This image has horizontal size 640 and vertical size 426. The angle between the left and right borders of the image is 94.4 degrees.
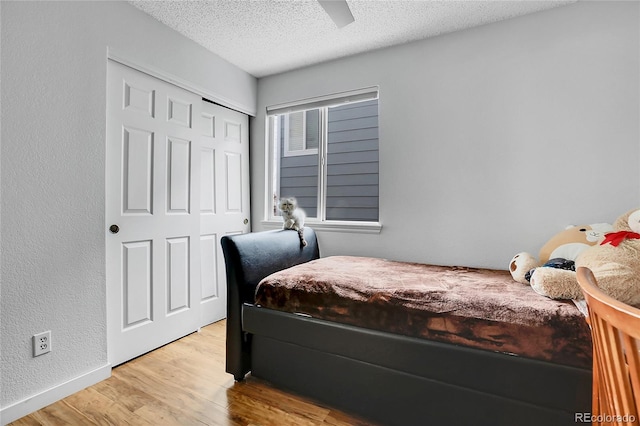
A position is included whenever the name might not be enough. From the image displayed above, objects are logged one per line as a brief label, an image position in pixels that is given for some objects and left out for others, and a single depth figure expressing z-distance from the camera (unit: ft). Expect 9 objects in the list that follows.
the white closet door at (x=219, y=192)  8.86
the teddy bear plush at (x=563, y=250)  5.19
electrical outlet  5.12
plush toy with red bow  3.70
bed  3.66
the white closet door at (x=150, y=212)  6.49
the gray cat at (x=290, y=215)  7.98
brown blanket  3.69
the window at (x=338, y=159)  9.66
